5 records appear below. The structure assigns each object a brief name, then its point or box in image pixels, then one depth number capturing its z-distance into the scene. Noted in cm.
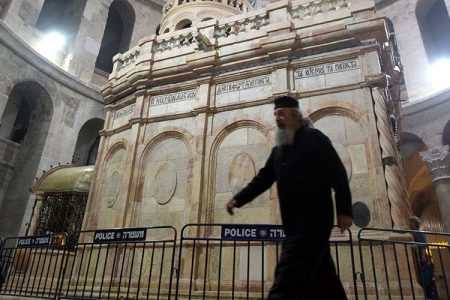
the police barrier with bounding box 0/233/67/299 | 698
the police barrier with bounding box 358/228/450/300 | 598
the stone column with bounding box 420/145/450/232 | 1300
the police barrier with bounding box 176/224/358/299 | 663
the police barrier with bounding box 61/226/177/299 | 750
